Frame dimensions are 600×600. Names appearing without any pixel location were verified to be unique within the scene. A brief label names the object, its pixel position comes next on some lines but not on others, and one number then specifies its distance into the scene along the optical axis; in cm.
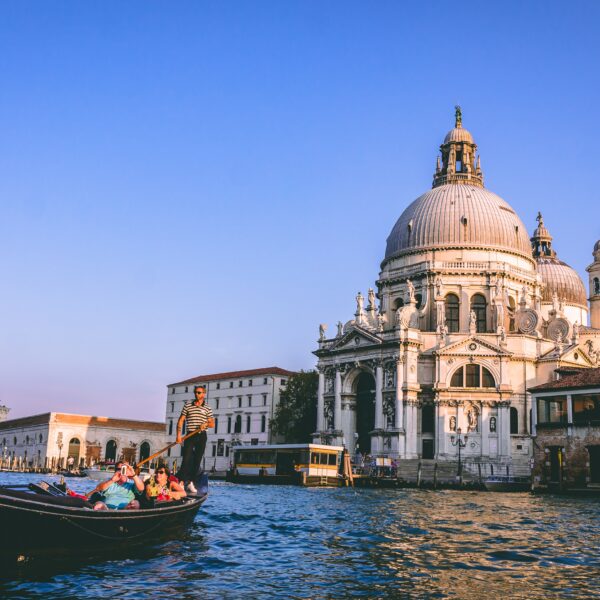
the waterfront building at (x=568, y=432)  3803
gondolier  1586
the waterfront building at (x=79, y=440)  8438
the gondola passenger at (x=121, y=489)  1316
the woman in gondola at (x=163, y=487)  1479
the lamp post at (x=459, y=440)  5243
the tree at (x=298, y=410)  6519
